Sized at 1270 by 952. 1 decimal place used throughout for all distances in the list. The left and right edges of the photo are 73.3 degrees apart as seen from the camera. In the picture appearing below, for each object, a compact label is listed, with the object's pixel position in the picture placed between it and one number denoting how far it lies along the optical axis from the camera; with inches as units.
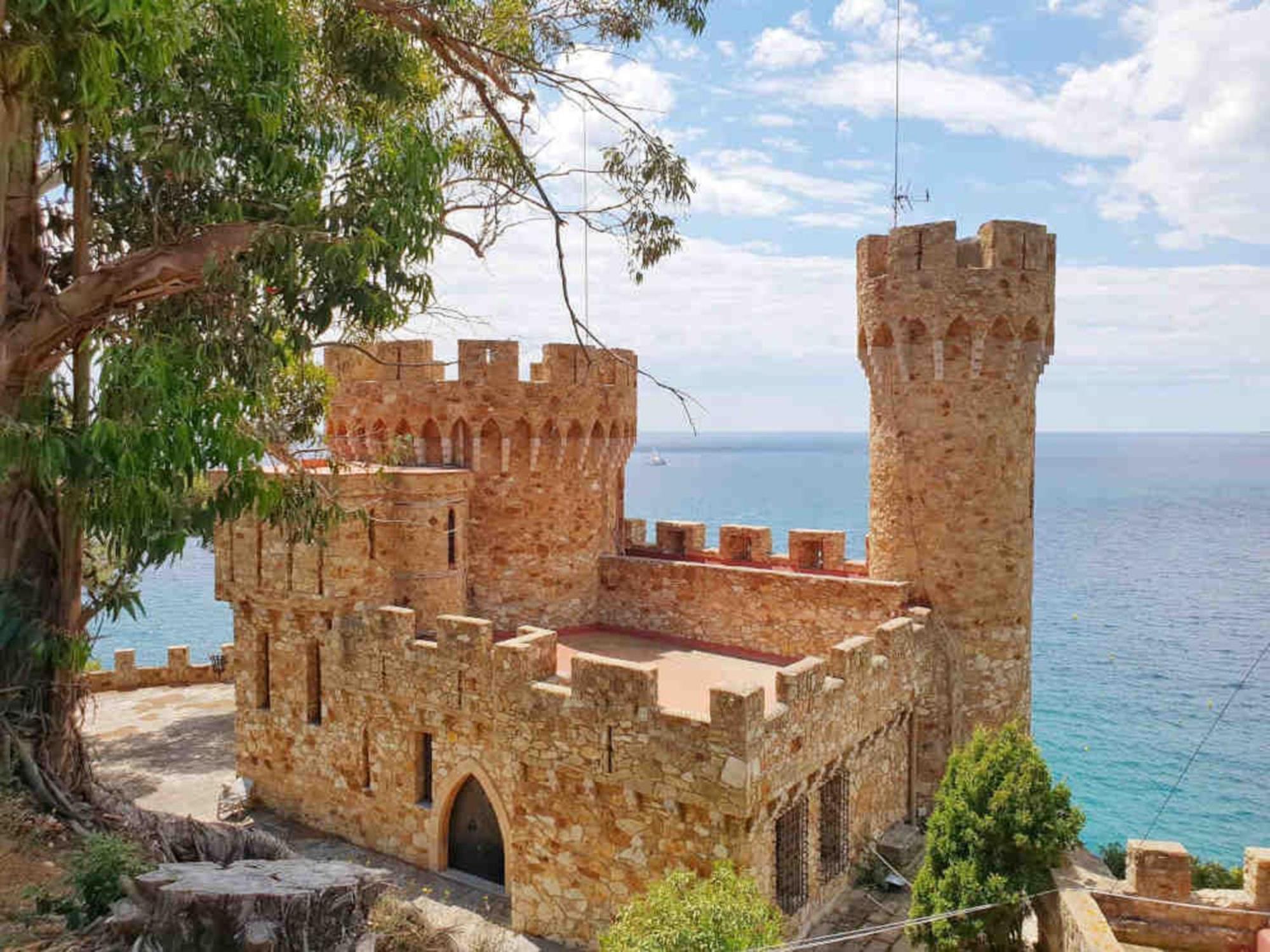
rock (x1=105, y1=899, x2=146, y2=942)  208.2
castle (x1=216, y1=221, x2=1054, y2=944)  488.1
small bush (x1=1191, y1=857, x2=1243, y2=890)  645.3
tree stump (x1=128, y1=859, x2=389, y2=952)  201.9
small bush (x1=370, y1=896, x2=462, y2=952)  252.5
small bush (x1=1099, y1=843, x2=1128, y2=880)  731.4
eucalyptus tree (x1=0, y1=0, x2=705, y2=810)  287.6
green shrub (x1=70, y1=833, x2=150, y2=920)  236.1
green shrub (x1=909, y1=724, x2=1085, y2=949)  454.9
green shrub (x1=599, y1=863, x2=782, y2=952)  315.6
